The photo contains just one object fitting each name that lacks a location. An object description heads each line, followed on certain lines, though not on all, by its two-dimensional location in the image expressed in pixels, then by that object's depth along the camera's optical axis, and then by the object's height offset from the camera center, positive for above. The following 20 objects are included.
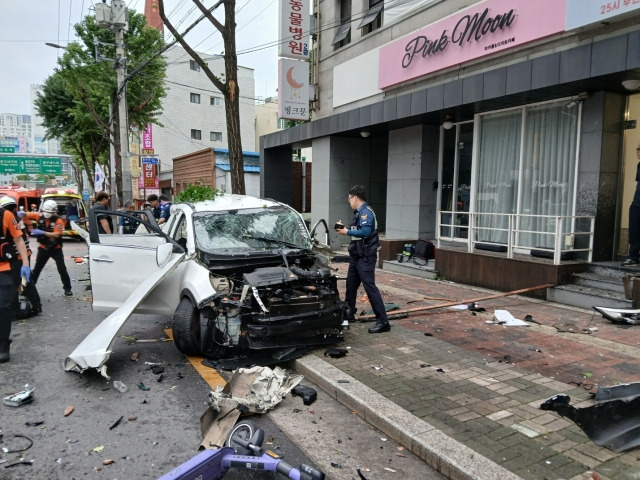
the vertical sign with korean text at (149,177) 31.14 +1.36
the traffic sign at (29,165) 45.19 +3.10
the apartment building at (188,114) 37.78 +7.10
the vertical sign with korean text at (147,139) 32.91 +4.16
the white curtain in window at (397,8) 11.17 +4.77
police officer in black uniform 5.95 -0.65
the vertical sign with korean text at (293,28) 13.67 +5.08
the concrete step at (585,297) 6.79 -1.47
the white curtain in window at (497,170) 9.74 +0.66
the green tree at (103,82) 21.81 +5.85
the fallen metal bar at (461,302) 6.90 -1.64
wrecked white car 4.90 -0.98
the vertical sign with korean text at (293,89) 13.96 +3.35
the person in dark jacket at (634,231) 7.27 -0.47
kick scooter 2.73 -1.66
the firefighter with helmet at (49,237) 8.45 -0.76
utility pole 17.06 +5.01
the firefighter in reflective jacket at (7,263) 5.30 -0.82
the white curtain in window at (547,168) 8.59 +0.64
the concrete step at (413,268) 10.17 -1.60
